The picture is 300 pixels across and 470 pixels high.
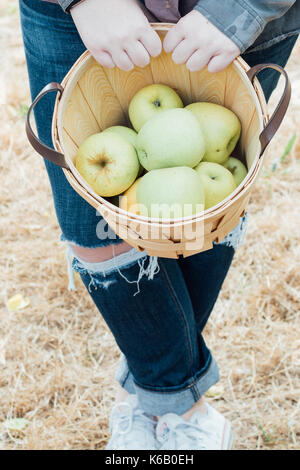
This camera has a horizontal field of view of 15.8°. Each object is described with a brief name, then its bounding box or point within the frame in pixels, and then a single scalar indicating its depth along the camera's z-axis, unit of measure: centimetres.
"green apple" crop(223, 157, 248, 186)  126
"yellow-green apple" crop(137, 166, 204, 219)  117
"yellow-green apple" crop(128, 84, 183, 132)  125
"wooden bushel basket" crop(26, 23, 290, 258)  114
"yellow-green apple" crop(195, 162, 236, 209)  121
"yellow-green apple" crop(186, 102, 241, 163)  124
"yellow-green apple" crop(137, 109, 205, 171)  121
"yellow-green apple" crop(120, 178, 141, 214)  123
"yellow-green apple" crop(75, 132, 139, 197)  122
